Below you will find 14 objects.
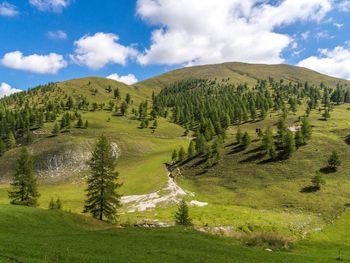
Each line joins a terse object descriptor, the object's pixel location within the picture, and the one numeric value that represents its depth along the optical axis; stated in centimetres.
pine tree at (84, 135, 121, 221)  6912
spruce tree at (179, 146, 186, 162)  14212
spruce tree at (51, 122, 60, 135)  19062
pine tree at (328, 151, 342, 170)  11069
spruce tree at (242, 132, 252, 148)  14325
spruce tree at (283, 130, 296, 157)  12400
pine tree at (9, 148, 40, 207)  7831
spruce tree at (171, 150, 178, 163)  14525
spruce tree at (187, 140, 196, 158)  14438
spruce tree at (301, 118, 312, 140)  13540
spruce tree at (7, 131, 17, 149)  17909
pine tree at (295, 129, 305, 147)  13150
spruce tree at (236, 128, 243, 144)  14827
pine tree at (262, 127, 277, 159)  12506
